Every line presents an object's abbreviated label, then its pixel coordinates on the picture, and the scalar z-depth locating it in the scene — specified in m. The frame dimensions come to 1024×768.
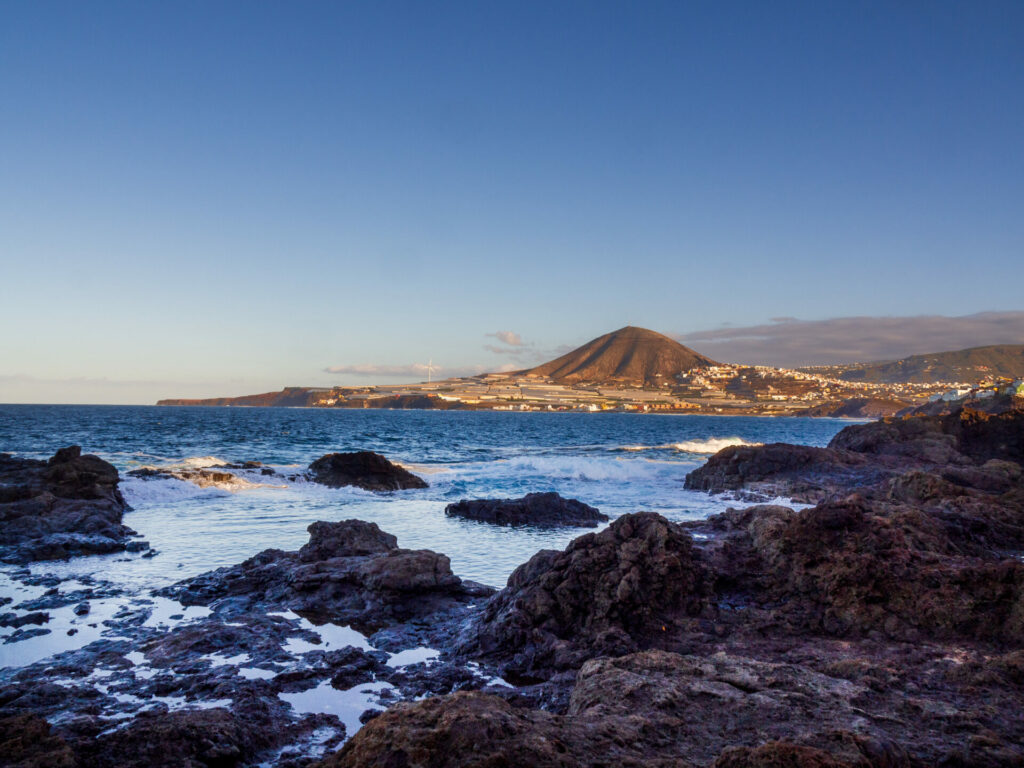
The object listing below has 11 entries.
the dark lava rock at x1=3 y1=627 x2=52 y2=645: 6.21
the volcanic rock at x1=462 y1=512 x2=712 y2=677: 5.52
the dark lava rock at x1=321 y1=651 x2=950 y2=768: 2.47
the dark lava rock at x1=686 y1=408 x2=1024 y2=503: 18.48
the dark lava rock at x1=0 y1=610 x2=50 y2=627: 6.70
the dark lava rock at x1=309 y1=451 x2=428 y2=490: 22.08
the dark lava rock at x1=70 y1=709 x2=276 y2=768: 3.28
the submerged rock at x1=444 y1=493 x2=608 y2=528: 15.12
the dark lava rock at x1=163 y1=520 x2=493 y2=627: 7.13
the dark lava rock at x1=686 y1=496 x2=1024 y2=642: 5.42
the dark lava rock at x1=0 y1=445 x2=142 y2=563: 10.66
